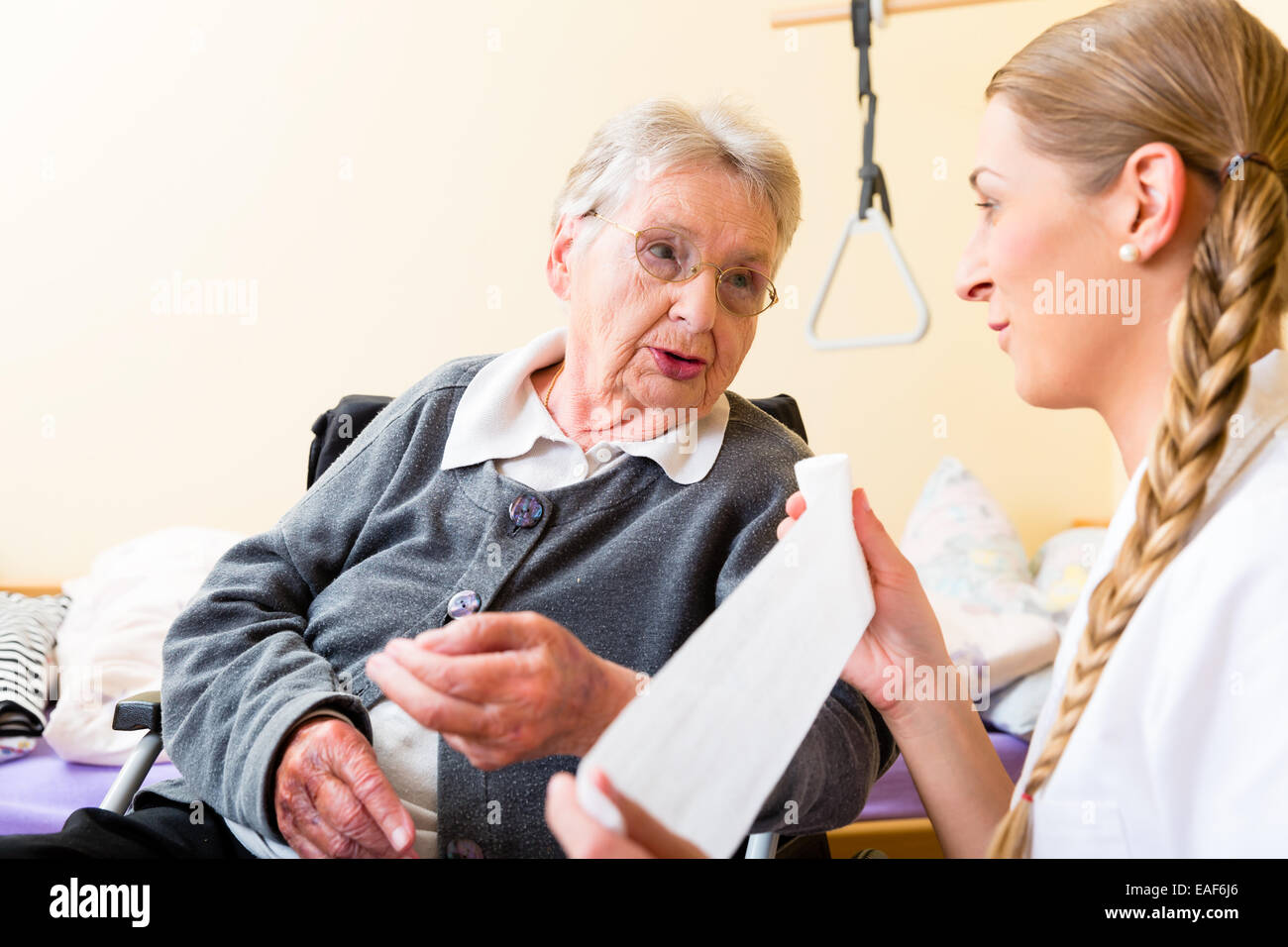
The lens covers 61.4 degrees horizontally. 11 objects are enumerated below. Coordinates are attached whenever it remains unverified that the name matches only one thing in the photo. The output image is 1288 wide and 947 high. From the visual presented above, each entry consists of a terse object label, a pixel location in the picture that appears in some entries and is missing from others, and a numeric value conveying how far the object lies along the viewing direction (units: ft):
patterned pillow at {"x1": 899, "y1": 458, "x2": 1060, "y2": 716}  6.41
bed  5.48
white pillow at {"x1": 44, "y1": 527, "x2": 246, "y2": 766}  5.71
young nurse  2.30
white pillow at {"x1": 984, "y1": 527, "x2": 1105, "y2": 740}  6.33
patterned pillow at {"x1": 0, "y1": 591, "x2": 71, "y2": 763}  5.83
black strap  5.79
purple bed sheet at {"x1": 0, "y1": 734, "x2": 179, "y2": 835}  5.47
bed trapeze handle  5.72
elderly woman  3.17
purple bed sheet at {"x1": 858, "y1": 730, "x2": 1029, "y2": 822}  6.10
